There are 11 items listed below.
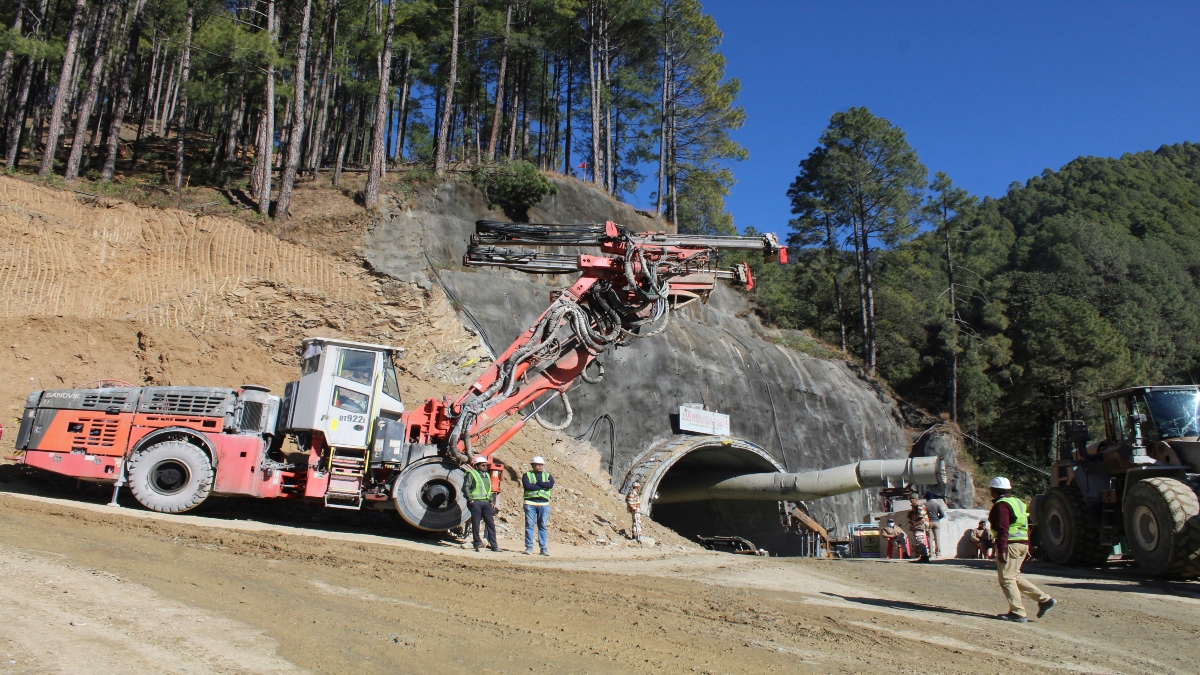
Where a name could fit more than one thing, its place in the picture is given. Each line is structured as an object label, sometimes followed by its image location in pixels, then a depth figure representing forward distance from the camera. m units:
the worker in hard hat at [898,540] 20.08
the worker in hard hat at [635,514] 16.11
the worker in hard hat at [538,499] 12.62
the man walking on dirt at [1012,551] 8.50
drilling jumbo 11.89
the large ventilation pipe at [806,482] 18.89
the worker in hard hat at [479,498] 12.32
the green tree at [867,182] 40.12
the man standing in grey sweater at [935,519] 20.60
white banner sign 23.69
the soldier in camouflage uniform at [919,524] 18.73
